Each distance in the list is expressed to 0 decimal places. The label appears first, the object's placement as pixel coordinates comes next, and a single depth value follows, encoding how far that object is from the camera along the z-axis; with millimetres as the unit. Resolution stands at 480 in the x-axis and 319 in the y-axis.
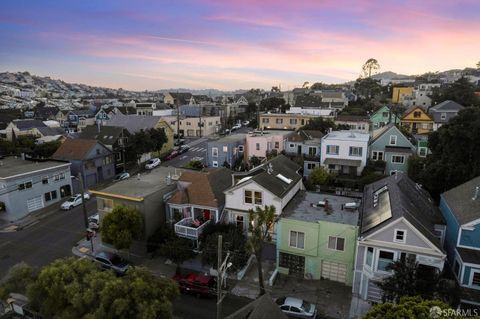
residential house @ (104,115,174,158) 64938
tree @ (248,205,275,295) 19047
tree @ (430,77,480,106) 73375
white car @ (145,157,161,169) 53484
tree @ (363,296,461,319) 10570
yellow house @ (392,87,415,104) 101781
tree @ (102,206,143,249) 23688
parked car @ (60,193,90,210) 36219
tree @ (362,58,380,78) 132688
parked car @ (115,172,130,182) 46047
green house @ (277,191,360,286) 21609
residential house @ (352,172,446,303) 18625
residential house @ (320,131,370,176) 41562
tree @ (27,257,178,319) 13469
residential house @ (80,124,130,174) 50125
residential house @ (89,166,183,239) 26630
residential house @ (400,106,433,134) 60844
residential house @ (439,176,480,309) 18438
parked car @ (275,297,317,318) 18734
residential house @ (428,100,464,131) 60794
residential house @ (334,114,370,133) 63044
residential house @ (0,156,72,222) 33562
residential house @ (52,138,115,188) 43812
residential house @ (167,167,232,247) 26234
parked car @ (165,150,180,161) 60100
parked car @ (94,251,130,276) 23922
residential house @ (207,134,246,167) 50844
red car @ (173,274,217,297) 21062
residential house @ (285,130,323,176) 45188
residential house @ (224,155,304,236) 24781
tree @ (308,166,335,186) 38125
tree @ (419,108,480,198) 31438
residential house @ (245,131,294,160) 49656
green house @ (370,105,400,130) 65125
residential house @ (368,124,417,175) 42312
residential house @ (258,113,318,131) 69125
